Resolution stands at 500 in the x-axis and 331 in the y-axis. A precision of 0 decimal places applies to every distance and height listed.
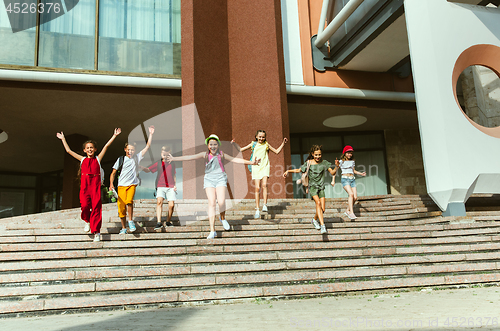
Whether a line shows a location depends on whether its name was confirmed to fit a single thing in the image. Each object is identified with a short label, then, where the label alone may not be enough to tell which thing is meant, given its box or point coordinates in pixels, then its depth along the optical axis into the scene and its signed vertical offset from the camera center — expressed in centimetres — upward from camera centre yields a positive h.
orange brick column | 1182 +492
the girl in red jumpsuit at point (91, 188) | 593 +65
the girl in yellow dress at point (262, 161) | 812 +129
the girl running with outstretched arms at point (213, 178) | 629 +77
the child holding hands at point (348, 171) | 835 +103
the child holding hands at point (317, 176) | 683 +78
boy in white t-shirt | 636 +79
